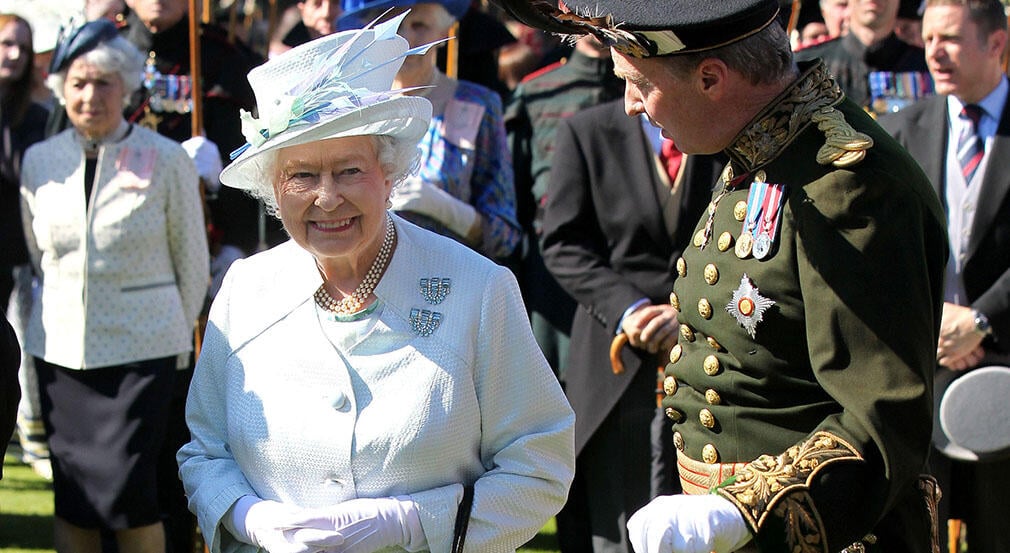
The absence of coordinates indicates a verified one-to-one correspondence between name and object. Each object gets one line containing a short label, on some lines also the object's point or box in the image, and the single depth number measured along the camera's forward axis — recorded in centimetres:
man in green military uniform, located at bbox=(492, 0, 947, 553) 497
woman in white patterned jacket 1060
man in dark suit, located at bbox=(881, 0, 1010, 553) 995
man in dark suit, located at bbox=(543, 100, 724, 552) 1046
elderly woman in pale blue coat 632
